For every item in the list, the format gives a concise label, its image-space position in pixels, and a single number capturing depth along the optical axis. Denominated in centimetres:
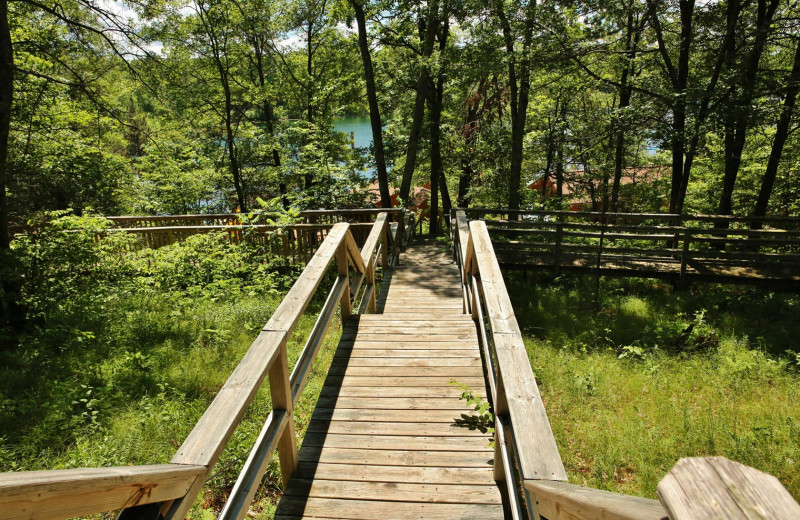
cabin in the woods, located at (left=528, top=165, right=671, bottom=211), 1735
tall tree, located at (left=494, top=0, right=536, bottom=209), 1034
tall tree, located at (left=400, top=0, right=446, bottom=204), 1205
